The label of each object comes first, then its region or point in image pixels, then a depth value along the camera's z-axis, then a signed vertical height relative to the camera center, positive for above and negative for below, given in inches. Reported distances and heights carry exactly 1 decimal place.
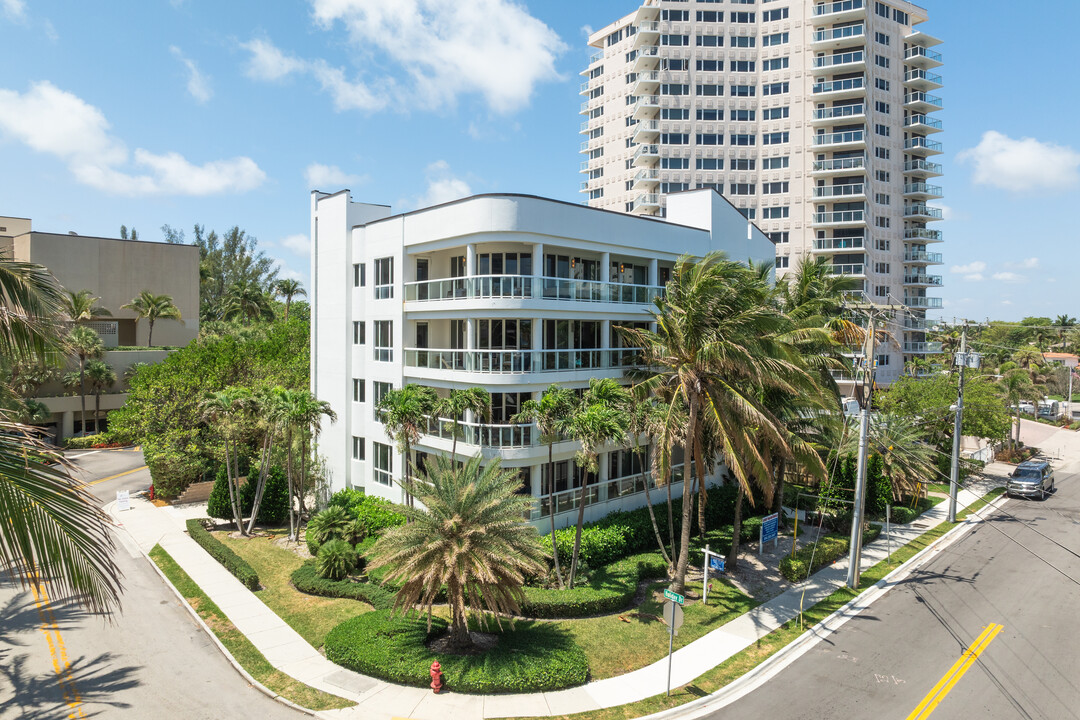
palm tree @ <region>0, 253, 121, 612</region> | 214.8 -61.7
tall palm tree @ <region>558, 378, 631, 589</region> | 753.6 -94.4
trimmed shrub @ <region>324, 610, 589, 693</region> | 599.5 -322.8
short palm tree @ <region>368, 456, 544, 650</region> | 608.7 -206.1
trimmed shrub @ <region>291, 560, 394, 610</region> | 783.2 -326.9
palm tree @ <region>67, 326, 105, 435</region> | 1779.0 +2.2
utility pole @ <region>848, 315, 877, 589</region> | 815.1 -176.1
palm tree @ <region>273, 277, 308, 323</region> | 2731.3 +269.4
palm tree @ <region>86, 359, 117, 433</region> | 1836.9 -93.1
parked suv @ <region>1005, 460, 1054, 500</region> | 1390.3 -318.8
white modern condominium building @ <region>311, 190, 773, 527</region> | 919.0 +62.0
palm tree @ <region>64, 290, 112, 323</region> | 1769.1 +130.0
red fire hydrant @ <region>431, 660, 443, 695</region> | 596.7 -326.1
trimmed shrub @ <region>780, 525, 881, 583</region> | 901.2 -332.2
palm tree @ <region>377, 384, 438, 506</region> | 857.5 -91.1
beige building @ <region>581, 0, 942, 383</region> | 2405.3 +904.6
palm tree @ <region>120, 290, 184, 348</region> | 2058.3 +142.0
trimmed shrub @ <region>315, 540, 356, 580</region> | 862.5 -305.9
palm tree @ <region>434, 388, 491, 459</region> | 839.7 -78.6
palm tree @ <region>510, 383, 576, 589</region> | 796.0 -86.1
